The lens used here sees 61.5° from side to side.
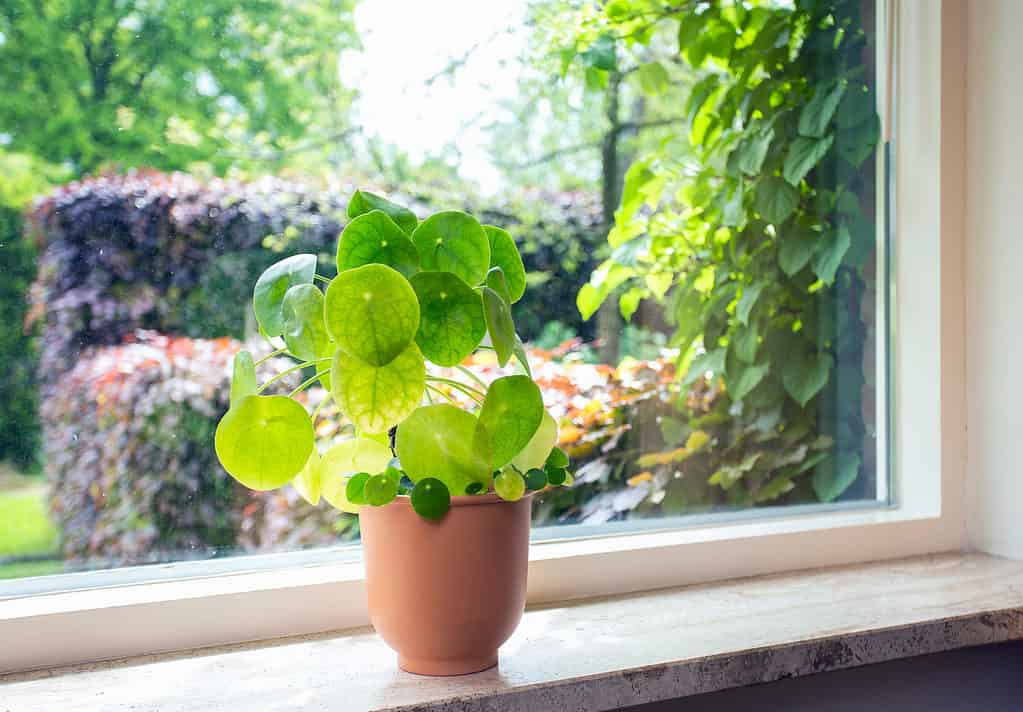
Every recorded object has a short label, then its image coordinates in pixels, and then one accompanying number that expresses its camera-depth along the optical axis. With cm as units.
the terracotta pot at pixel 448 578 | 79
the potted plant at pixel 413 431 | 74
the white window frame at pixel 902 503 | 102
